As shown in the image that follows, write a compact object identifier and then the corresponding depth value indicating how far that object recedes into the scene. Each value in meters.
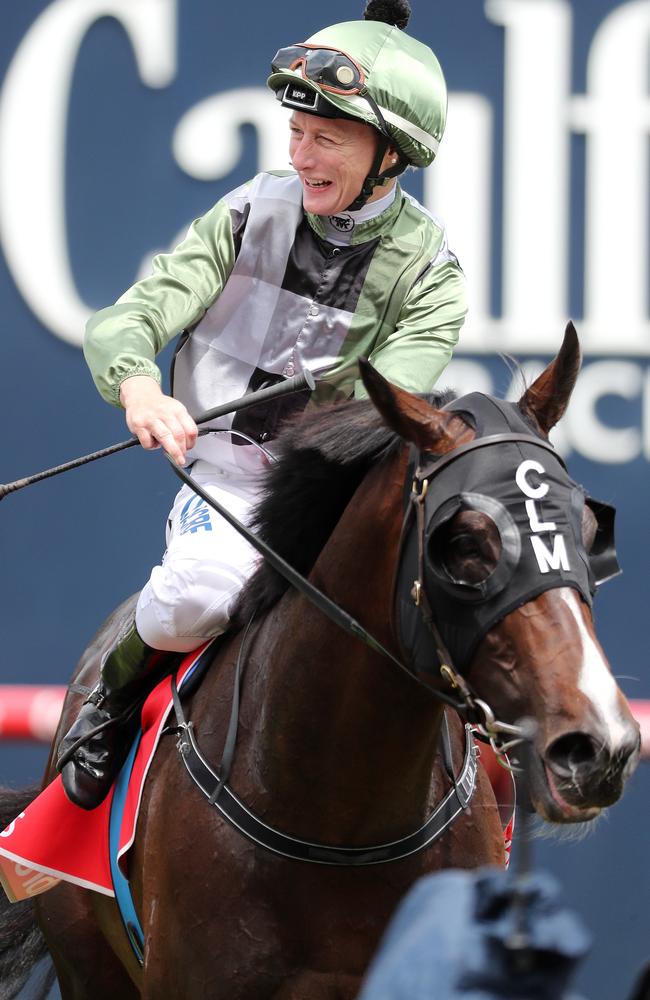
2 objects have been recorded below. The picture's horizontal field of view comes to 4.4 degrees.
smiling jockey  10.78
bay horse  10.23
